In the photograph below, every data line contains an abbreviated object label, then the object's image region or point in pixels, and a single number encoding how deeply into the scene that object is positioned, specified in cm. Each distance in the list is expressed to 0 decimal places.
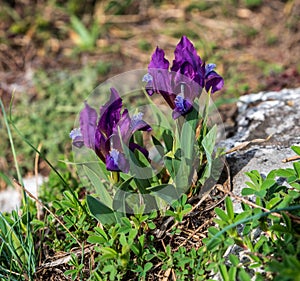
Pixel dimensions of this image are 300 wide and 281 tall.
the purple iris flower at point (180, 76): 92
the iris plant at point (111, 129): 91
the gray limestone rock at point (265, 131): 99
